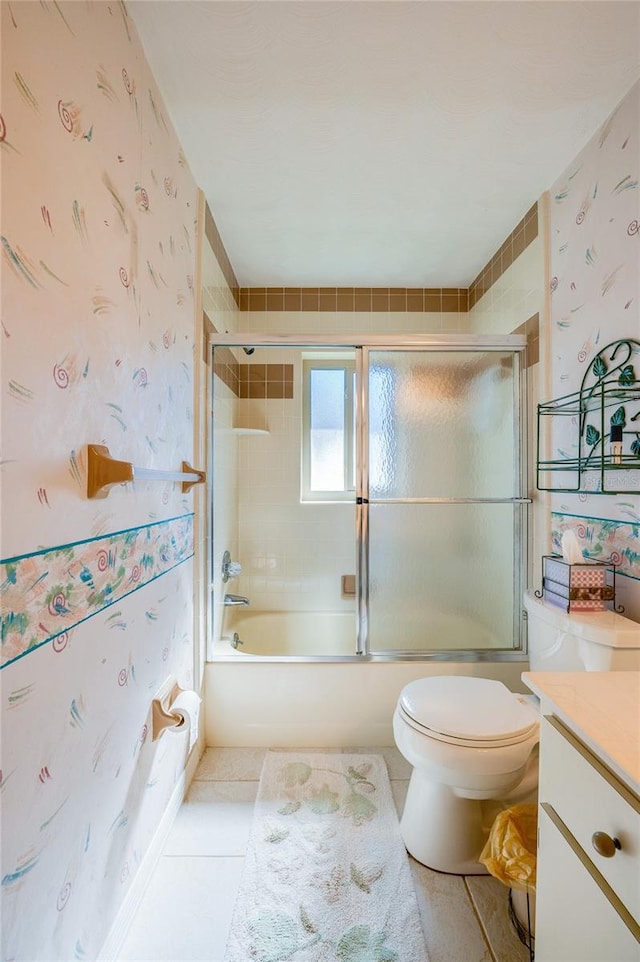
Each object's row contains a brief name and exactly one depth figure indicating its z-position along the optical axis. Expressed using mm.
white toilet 1192
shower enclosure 1978
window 2723
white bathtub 1891
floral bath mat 1090
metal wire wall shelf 1251
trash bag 1033
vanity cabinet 589
